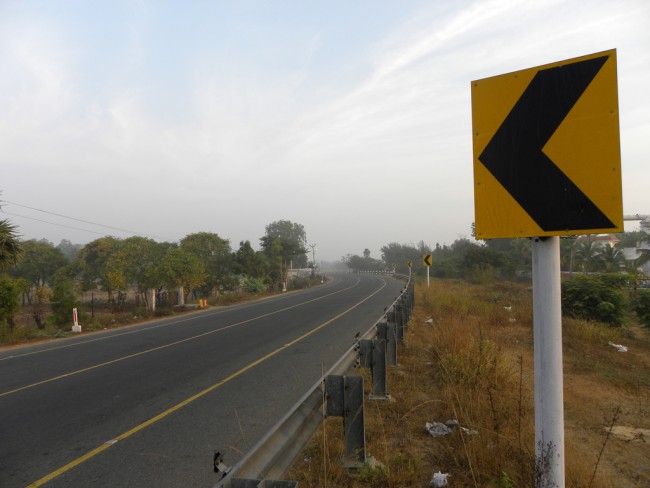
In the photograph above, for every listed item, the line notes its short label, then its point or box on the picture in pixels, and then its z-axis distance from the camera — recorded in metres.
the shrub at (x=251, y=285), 36.97
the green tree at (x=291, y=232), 108.96
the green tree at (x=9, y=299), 16.11
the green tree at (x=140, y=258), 33.09
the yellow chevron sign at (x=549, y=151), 1.80
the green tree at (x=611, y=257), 34.91
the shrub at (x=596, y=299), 12.57
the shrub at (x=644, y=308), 12.32
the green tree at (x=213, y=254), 37.19
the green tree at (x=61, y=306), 18.95
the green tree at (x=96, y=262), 35.42
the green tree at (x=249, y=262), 39.37
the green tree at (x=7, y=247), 15.39
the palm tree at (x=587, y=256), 38.13
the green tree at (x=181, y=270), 27.19
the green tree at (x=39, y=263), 45.84
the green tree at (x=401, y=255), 90.22
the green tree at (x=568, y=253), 38.84
